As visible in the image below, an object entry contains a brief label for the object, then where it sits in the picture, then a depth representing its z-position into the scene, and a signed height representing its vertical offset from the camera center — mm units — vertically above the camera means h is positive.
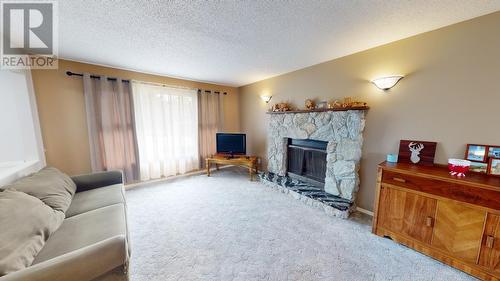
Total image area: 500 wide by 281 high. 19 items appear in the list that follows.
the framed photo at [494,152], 1558 -257
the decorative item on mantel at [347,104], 2350 +260
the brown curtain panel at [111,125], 2822 -80
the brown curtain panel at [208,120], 4004 +24
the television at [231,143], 3938 -500
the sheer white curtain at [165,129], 3332 -170
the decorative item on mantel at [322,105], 2785 +275
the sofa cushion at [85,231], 1179 -867
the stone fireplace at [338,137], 2408 -239
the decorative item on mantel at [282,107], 3359 +283
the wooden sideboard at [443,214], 1374 -832
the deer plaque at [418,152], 1913 -331
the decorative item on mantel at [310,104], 2939 +298
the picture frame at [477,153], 1616 -280
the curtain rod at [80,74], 2611 +700
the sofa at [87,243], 903 -856
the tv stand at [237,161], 3721 -849
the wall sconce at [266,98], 3751 +503
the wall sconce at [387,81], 2014 +485
